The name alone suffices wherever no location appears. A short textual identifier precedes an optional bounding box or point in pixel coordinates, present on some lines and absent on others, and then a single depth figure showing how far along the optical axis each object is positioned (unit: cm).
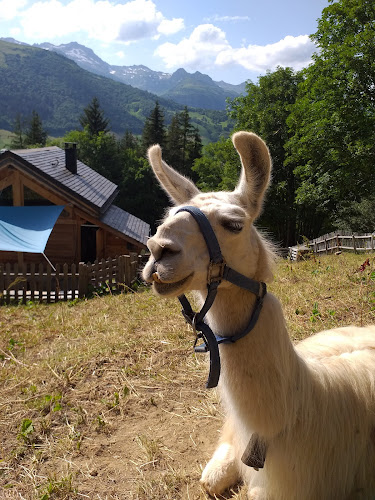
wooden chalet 1516
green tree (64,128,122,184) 4825
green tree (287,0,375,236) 1728
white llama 170
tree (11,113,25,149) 5873
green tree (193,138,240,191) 3389
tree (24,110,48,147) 5719
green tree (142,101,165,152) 4997
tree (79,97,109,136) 5969
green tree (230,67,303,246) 2736
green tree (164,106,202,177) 4900
